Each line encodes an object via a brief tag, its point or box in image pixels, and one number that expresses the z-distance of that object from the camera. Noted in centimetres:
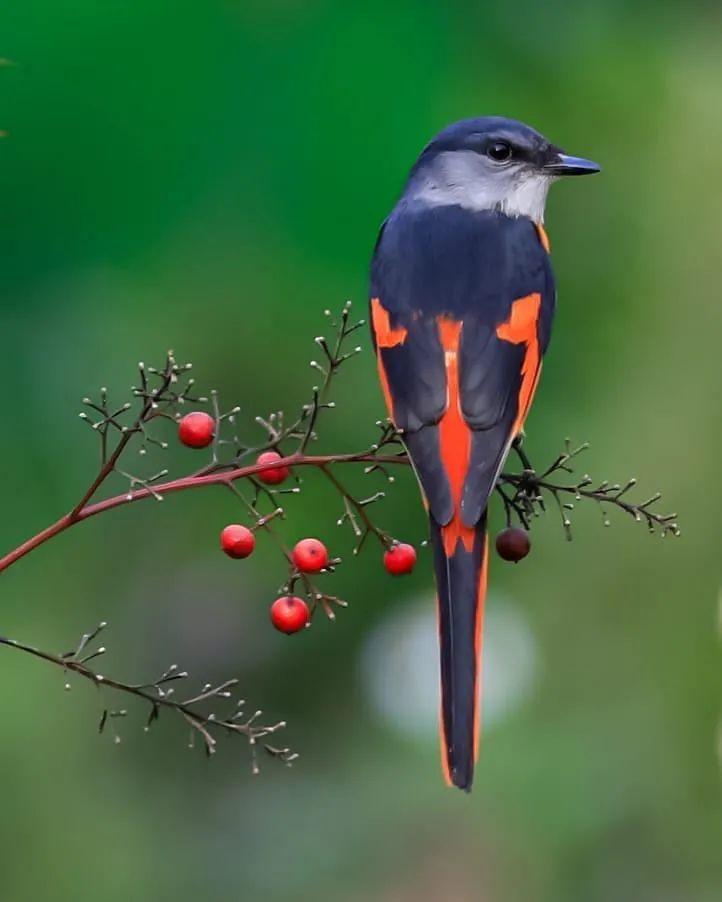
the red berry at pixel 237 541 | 414
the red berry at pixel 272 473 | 416
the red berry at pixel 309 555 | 421
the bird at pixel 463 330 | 448
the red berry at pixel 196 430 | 421
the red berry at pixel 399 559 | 441
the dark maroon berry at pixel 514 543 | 460
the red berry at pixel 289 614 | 430
